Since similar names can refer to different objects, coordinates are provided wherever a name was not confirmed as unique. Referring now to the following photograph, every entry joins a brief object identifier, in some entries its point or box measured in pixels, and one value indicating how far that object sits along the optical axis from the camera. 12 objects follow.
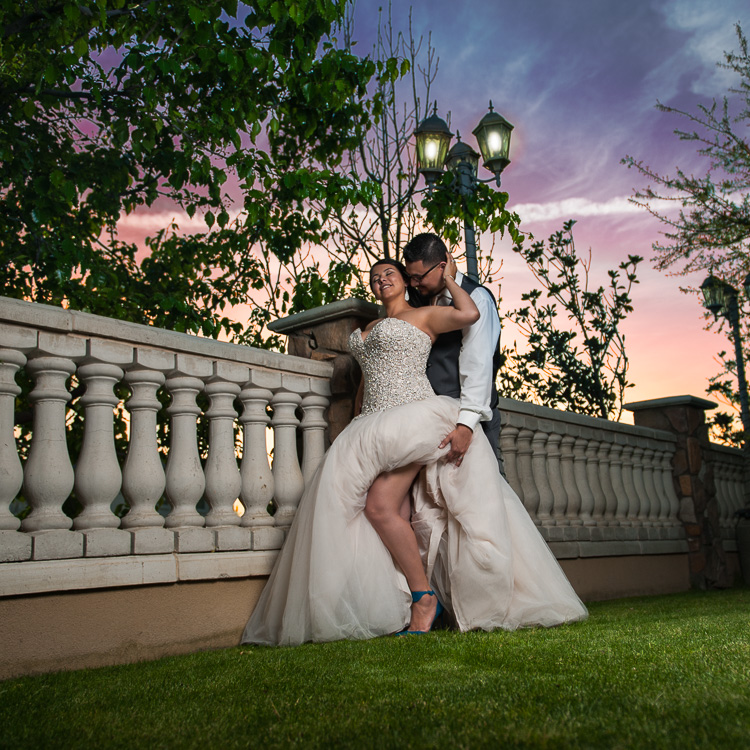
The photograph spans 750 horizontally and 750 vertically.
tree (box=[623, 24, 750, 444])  8.47
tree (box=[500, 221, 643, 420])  12.55
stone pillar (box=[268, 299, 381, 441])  4.61
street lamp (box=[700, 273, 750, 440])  10.95
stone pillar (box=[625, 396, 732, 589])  7.47
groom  4.03
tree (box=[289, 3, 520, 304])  11.48
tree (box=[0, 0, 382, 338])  6.46
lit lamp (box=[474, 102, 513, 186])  7.63
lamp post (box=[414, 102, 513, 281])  6.96
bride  3.52
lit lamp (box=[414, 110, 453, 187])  7.88
